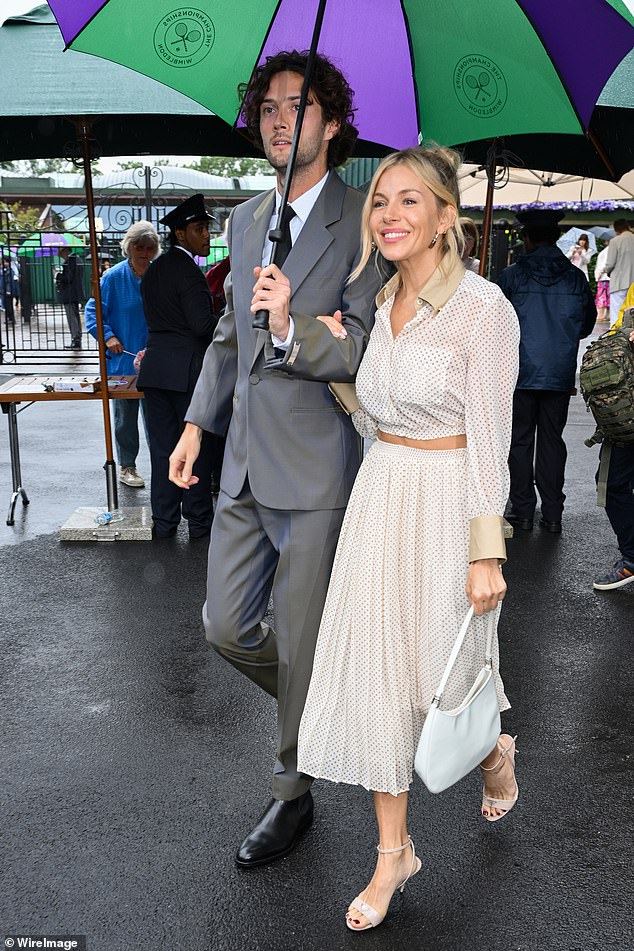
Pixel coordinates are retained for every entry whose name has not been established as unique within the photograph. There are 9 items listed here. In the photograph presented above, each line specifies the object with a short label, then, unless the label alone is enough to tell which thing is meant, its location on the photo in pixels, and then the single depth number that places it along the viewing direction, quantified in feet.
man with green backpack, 17.98
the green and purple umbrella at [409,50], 11.19
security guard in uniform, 21.75
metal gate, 49.23
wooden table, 22.54
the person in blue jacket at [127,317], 26.08
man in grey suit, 9.99
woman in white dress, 9.04
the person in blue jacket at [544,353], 23.52
